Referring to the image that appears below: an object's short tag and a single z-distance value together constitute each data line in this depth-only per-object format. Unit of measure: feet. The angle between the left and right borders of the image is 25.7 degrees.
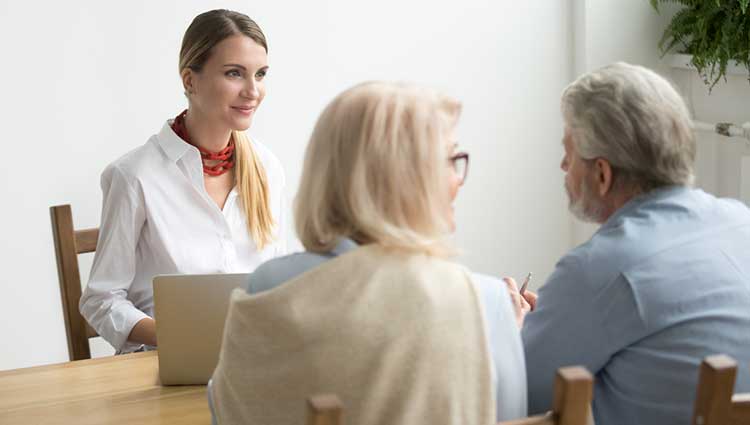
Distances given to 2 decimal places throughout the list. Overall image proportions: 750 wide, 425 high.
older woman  7.28
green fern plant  13.34
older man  7.99
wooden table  8.77
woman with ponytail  11.01
